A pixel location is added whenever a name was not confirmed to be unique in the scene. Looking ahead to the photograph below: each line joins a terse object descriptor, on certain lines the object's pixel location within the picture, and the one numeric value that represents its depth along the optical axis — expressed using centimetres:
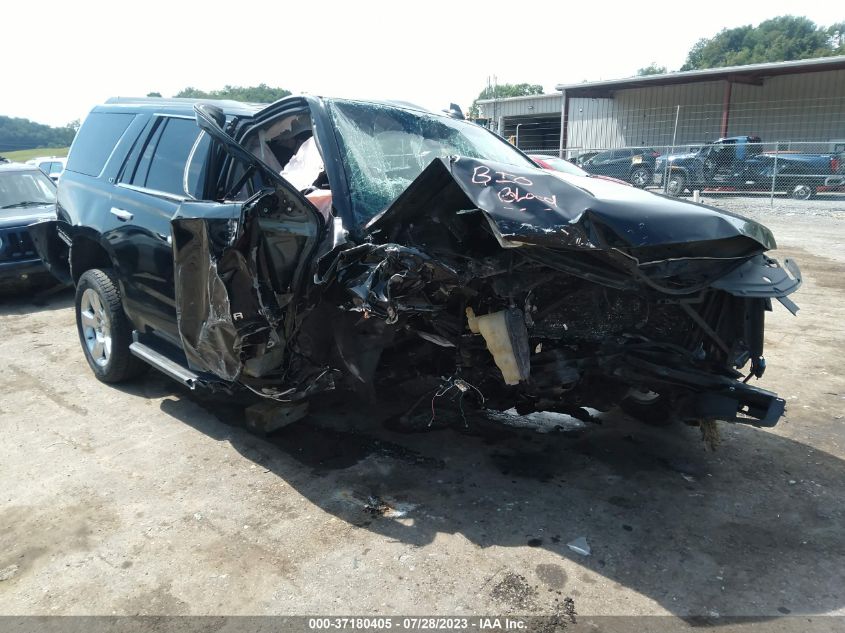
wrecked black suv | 289
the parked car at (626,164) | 1866
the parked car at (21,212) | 778
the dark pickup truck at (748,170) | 1683
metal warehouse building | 2323
